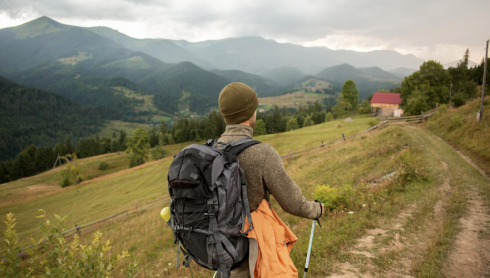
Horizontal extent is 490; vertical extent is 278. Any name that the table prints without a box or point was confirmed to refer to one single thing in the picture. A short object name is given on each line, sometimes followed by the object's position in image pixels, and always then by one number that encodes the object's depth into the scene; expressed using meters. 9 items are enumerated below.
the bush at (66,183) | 56.53
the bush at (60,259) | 2.86
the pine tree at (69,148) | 105.84
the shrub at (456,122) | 19.20
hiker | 2.16
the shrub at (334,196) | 7.83
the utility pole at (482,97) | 17.44
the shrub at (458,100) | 34.03
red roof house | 69.81
